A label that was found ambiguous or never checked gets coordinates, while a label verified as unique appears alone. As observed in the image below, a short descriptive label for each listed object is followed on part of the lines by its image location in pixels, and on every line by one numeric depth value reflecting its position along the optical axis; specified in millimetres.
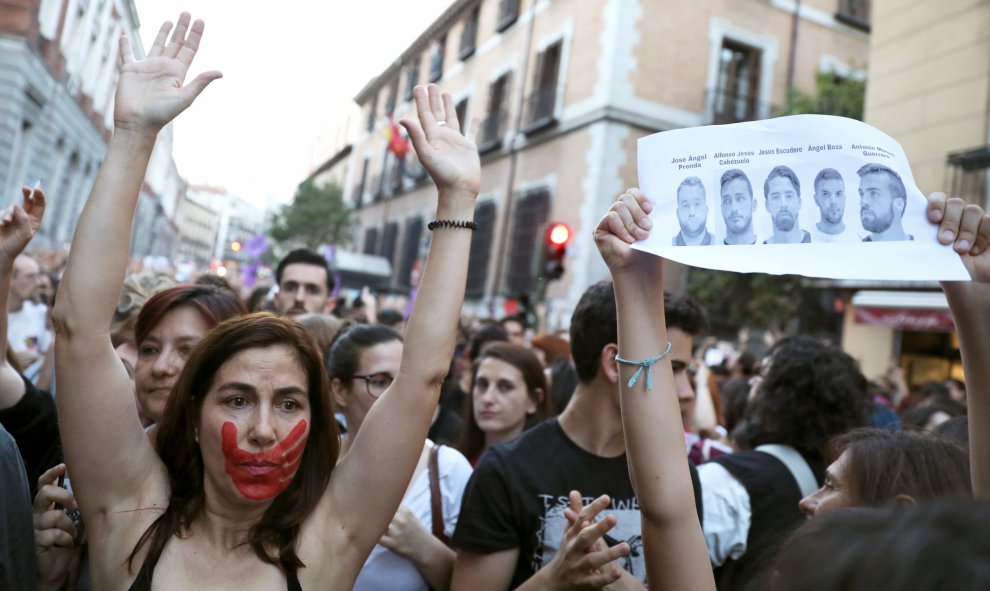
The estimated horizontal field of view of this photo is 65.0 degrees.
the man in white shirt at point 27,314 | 5492
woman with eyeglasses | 2414
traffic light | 9055
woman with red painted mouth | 1724
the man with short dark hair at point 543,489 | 2221
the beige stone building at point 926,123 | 10289
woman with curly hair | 2668
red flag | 22812
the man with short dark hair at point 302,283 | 5145
